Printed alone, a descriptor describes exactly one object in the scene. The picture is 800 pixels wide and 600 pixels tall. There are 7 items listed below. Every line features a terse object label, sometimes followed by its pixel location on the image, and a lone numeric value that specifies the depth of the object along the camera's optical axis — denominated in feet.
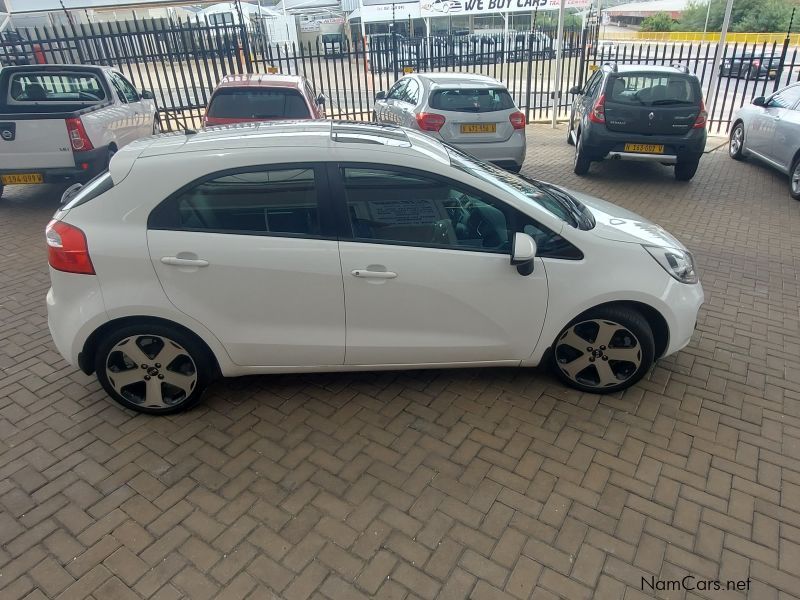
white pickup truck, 21.38
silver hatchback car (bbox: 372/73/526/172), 25.00
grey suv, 25.39
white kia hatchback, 9.49
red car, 23.03
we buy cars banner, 89.35
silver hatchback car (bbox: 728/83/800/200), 24.93
